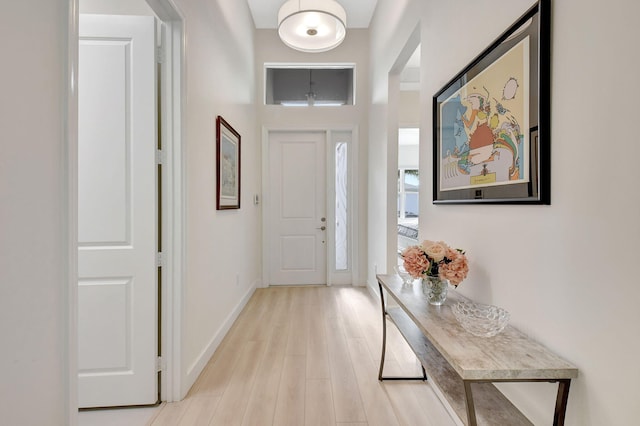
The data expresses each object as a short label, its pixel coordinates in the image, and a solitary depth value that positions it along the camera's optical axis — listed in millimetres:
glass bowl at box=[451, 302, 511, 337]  1083
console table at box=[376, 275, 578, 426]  872
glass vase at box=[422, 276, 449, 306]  1444
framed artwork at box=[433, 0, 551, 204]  1013
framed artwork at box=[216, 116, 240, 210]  2545
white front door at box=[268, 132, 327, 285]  4379
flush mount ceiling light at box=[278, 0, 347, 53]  2557
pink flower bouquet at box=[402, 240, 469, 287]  1382
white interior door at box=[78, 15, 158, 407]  1726
